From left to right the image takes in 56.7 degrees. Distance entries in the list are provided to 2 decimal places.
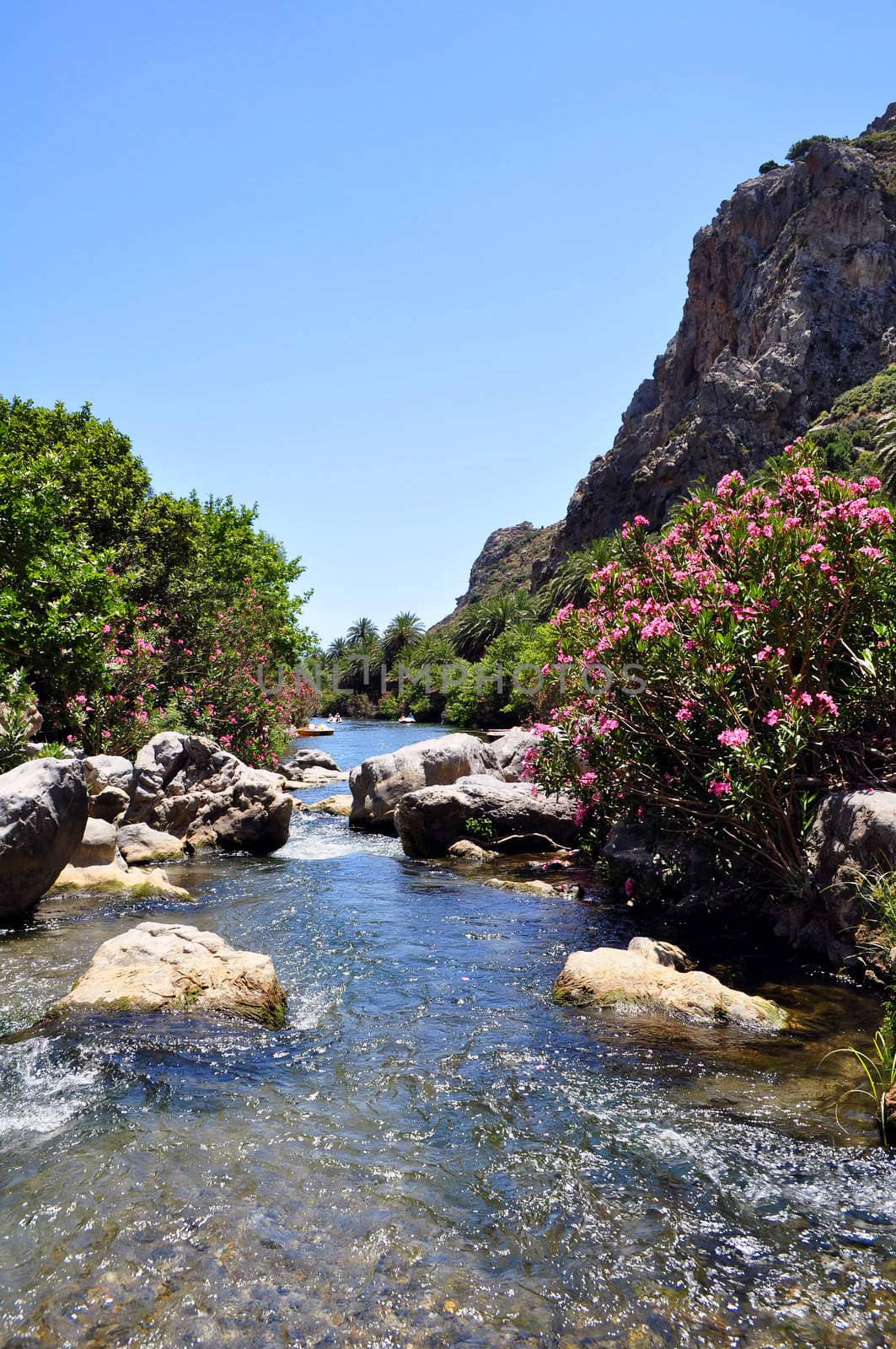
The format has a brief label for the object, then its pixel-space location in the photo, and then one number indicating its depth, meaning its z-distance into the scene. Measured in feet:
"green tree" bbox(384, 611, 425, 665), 358.64
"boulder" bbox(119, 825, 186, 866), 50.11
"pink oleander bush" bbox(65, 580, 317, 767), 61.57
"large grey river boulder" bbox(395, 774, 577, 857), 56.80
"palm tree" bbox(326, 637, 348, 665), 399.98
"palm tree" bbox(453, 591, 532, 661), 262.88
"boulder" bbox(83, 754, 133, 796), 51.01
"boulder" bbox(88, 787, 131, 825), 50.96
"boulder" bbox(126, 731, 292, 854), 54.13
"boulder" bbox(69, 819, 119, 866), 43.01
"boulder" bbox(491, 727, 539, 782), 70.44
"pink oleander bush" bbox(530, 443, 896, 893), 32.09
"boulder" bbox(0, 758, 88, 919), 32.65
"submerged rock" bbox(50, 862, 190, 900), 40.75
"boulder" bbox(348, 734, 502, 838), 67.10
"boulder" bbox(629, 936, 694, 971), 30.19
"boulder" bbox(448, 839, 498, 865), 55.31
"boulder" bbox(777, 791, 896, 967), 28.73
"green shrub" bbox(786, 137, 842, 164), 412.79
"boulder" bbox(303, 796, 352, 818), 79.00
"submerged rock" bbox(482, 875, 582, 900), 44.68
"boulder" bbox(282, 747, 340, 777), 122.62
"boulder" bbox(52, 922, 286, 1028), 24.49
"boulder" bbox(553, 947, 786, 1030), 25.85
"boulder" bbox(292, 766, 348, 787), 108.88
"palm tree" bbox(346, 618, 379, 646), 416.46
